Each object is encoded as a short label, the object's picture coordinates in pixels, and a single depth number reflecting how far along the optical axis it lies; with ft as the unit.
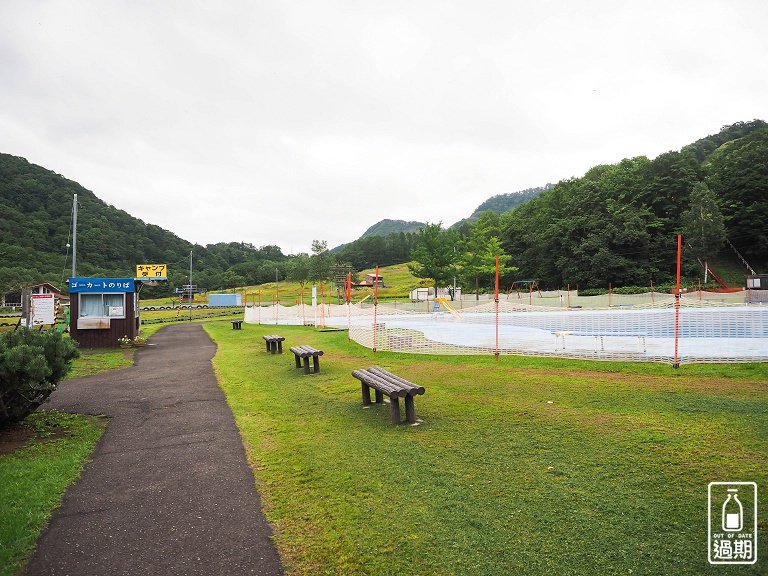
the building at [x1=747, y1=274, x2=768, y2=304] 104.37
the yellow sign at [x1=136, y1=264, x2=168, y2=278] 111.57
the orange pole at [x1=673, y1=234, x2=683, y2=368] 31.94
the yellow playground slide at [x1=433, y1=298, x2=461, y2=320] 93.38
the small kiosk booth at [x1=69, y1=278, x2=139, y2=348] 61.98
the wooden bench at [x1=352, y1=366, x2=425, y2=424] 20.79
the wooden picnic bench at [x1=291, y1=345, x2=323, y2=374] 35.94
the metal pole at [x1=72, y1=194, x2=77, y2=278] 71.11
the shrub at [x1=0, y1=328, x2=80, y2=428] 19.74
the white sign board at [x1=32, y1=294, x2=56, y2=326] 53.58
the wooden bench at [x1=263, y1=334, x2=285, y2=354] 50.03
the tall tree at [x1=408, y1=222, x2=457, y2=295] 172.65
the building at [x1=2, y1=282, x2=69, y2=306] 224.12
